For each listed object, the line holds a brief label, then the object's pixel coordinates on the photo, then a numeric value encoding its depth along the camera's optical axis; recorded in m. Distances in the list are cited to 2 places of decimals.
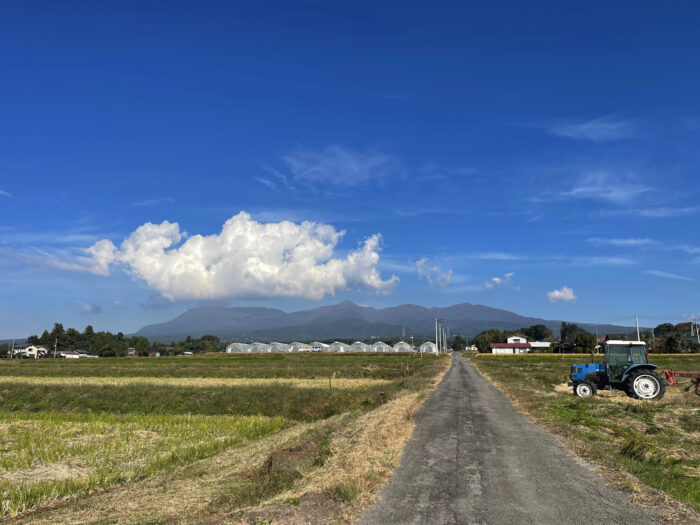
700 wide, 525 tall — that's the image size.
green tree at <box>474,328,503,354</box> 183.88
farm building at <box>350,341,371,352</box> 171.50
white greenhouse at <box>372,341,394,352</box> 172.48
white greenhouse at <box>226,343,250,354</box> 169.82
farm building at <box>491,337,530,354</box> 160.50
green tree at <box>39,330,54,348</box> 164.24
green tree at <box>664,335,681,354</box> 112.31
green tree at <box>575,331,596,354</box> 119.50
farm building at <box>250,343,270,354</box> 166.64
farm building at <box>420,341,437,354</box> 165.84
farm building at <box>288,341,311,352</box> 166.62
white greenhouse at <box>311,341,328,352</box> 174.31
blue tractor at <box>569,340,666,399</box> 23.84
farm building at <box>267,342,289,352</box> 165.19
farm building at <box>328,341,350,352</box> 170.12
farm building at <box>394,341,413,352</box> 168.94
